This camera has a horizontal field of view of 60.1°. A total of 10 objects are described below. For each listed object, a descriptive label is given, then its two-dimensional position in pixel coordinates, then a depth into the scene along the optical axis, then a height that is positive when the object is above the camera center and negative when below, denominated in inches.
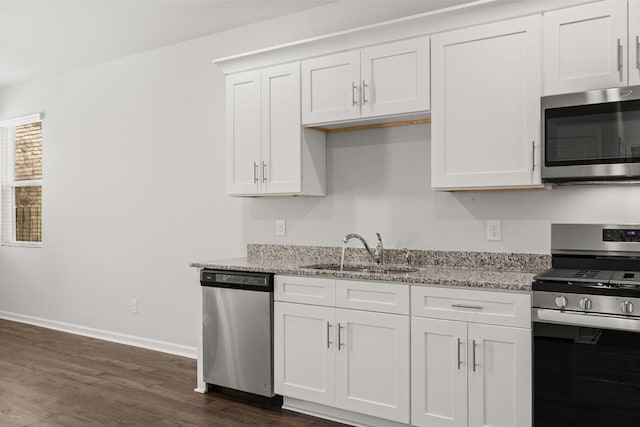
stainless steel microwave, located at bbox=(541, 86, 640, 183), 98.4 +14.0
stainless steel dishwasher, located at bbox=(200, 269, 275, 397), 132.1 -29.2
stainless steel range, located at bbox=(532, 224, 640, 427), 89.3 -23.1
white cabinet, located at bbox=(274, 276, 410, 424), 113.7 -31.5
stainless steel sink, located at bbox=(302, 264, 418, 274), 133.0 -14.3
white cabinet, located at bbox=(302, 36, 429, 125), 121.5 +29.9
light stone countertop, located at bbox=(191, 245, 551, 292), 107.8 -13.1
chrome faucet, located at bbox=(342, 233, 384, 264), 136.4 -10.0
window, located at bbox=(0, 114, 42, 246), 238.7 +13.7
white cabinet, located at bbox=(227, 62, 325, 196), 140.9 +19.0
